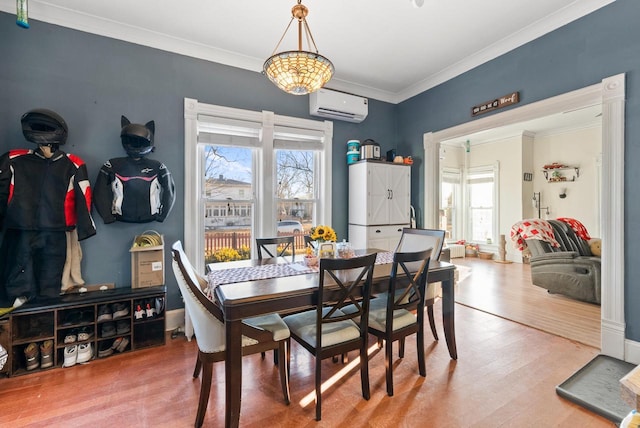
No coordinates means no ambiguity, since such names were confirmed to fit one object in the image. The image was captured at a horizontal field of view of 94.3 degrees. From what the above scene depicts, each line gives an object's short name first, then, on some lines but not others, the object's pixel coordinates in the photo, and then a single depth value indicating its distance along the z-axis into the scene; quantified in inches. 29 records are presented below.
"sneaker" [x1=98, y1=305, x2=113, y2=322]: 100.3
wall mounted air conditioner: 147.9
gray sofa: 147.7
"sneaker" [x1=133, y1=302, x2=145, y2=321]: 104.9
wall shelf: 236.7
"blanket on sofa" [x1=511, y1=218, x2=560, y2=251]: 169.9
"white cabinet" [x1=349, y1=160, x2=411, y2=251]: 153.6
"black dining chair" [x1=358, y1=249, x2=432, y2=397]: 80.0
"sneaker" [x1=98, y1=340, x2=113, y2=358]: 100.6
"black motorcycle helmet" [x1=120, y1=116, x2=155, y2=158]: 105.6
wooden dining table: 64.8
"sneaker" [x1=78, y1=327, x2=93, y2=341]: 97.4
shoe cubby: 91.0
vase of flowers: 99.7
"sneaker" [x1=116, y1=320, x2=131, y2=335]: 103.0
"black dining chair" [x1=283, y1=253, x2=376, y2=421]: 71.1
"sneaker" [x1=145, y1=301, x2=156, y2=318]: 107.0
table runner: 80.6
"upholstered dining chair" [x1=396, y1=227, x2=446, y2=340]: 109.7
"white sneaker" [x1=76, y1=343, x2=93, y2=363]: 96.7
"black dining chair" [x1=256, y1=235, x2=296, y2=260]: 116.7
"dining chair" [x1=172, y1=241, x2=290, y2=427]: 67.0
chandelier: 73.0
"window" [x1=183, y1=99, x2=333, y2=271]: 127.6
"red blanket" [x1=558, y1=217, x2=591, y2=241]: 181.2
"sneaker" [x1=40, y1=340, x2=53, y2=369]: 93.0
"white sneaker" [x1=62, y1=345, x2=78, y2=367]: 94.8
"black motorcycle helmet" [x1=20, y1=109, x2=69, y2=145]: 94.3
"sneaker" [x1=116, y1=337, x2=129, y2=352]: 103.0
